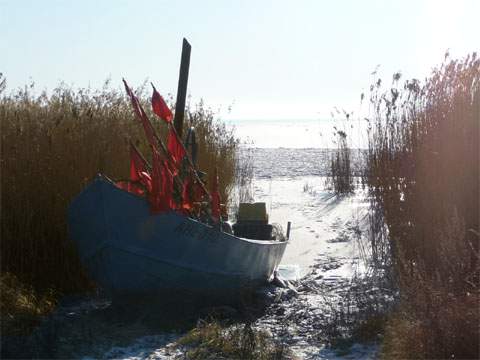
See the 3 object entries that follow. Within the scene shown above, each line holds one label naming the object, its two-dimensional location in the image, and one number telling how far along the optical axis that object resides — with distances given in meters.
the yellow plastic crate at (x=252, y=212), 9.42
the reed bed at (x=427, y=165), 7.17
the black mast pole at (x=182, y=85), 8.19
